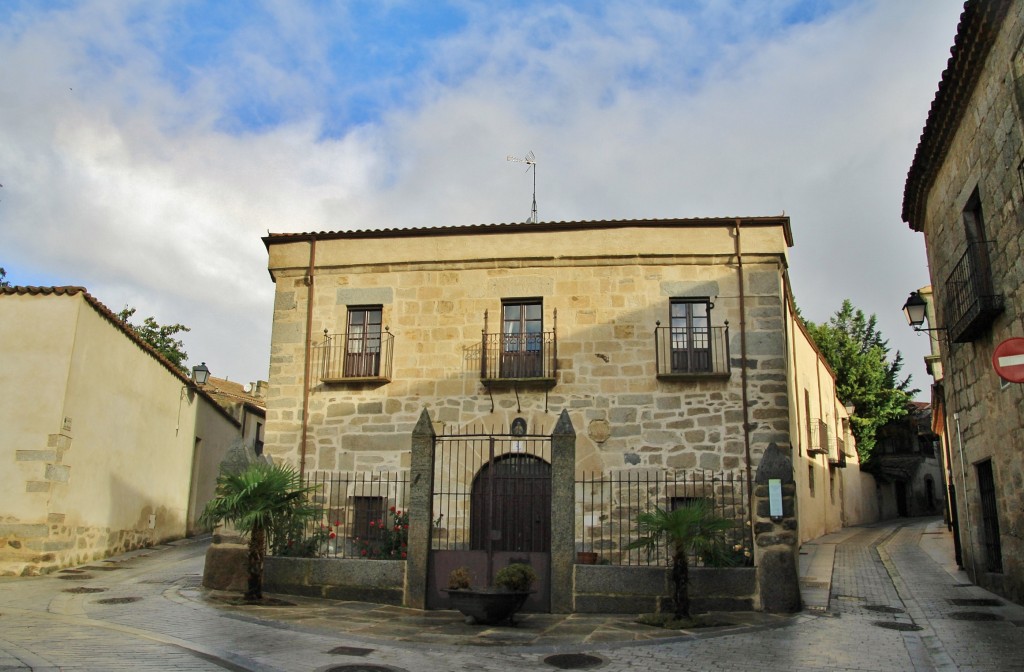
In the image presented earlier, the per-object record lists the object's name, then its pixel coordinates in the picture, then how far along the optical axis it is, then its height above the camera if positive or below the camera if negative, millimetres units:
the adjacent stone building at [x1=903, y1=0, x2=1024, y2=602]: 9555 +3333
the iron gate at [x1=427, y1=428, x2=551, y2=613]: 12914 +147
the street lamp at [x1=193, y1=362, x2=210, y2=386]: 20344 +3133
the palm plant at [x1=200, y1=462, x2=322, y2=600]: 10344 -79
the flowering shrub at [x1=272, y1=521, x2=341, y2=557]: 11680 -644
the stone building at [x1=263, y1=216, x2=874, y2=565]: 13812 +2908
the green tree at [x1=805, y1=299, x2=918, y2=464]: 33125 +5068
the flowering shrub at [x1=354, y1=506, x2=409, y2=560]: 11609 -597
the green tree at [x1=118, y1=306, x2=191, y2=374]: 28719 +5768
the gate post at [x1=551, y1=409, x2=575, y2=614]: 10258 -125
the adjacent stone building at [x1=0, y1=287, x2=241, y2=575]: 13211 +1181
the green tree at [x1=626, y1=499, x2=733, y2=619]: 9445 -315
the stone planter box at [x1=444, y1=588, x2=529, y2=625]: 9164 -1136
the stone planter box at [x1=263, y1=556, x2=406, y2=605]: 10734 -1050
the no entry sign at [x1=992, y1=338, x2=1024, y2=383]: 6965 +1290
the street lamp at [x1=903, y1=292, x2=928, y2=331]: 12344 +3035
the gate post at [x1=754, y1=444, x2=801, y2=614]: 9969 -444
